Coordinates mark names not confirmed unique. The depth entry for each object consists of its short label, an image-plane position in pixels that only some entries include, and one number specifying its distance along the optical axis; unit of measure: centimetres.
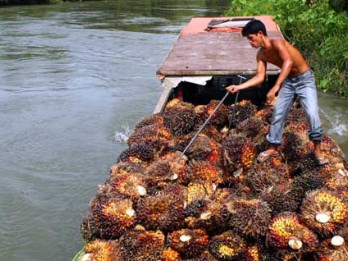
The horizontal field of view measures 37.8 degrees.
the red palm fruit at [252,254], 369
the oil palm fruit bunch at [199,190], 415
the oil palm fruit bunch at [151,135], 522
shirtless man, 476
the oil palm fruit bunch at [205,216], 381
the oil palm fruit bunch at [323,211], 362
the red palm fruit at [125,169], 448
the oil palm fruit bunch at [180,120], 590
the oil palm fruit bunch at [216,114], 614
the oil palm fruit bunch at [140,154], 492
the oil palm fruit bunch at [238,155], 476
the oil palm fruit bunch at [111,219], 384
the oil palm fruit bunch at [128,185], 409
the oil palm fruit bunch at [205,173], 447
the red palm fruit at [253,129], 542
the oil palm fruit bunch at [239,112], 611
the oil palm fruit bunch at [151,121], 594
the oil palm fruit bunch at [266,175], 429
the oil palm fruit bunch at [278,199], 396
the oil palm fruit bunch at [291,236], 355
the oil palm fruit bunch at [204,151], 482
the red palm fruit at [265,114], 585
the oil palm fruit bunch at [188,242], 371
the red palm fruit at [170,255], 374
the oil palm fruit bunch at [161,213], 385
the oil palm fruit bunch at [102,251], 362
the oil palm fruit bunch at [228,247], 365
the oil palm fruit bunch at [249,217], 370
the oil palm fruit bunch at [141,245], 369
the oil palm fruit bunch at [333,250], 350
